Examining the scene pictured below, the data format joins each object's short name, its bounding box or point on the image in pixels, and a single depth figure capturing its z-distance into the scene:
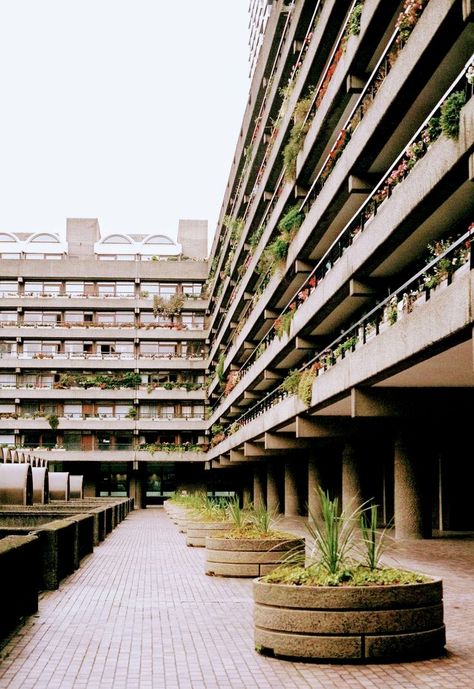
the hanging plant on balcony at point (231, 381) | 53.42
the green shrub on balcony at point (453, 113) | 14.16
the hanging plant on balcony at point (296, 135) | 28.95
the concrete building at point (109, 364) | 76.25
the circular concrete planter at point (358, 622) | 8.59
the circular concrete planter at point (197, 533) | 24.66
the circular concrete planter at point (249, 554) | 15.22
